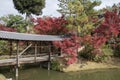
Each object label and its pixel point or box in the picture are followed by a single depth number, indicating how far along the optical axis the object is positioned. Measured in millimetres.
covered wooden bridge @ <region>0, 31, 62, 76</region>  11870
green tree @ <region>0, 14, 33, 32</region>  20008
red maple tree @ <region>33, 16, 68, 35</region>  16479
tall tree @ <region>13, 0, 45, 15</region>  21971
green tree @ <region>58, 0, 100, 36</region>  15266
